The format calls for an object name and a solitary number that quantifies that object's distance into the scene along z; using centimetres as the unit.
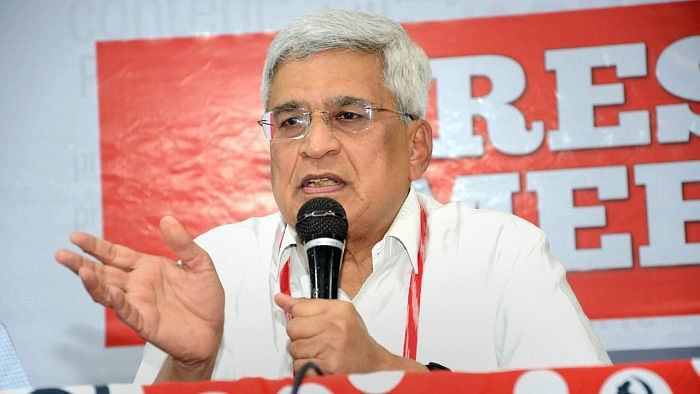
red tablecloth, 139
